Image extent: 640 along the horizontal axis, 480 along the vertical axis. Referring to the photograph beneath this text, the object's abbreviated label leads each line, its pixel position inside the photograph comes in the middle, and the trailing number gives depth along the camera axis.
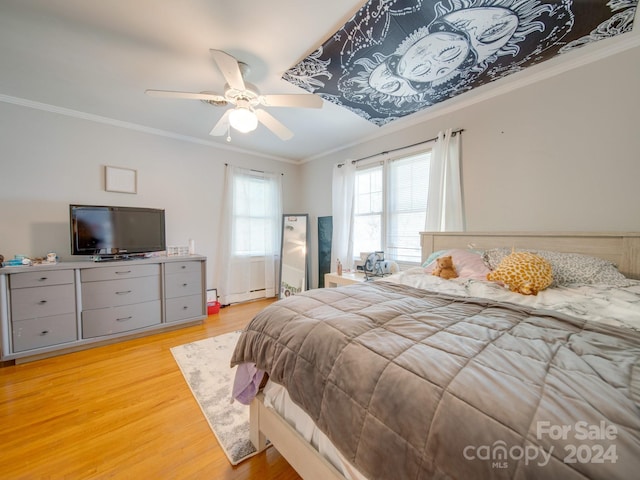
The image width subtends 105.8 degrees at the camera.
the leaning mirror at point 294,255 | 4.06
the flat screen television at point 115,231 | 2.52
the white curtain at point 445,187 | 2.45
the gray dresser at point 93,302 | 2.10
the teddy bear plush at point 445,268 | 1.93
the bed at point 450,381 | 0.49
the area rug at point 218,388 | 1.36
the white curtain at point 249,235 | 3.73
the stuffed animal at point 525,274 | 1.51
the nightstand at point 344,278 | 2.75
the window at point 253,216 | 3.85
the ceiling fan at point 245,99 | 1.72
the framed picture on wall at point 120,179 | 2.87
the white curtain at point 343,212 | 3.52
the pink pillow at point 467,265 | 1.88
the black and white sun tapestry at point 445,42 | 1.39
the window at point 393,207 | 2.84
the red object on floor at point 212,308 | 3.43
